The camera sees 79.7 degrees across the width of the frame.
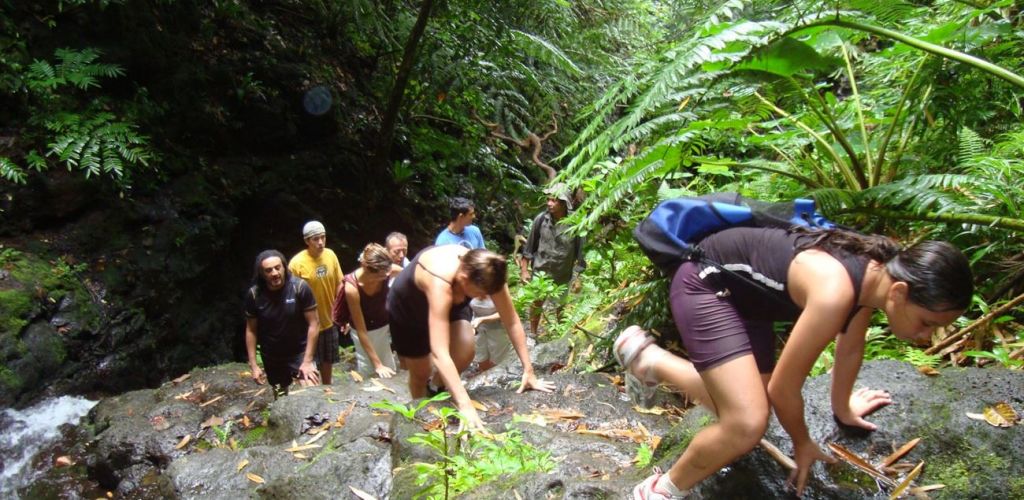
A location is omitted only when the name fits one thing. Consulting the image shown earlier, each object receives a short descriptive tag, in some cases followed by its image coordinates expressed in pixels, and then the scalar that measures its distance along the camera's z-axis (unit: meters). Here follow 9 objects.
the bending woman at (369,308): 5.21
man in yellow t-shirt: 5.96
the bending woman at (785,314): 1.86
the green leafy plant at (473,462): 2.63
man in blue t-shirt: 6.12
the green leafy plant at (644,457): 2.85
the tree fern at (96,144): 6.70
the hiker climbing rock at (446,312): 3.47
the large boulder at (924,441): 2.25
